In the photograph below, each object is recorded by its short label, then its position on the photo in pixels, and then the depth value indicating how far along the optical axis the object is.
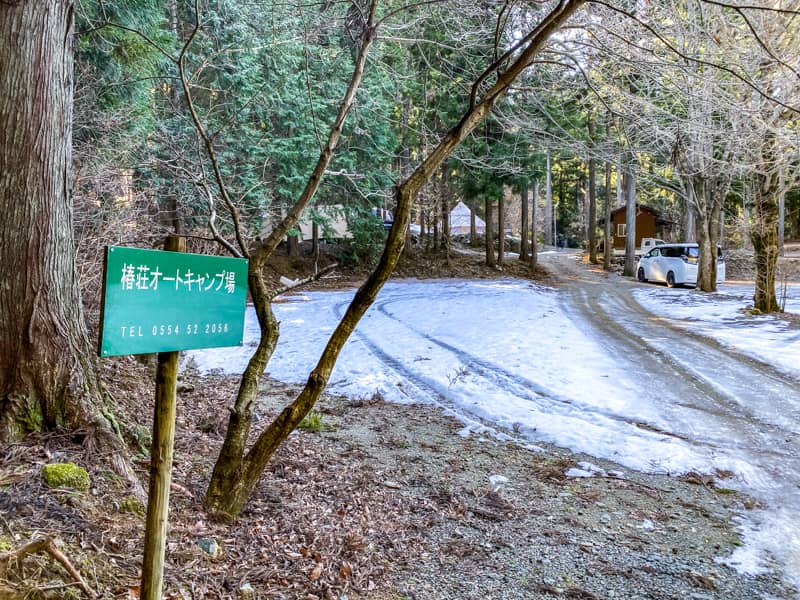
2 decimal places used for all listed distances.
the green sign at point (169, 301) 1.57
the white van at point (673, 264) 18.16
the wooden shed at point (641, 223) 36.12
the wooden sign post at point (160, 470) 1.78
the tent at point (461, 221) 37.48
